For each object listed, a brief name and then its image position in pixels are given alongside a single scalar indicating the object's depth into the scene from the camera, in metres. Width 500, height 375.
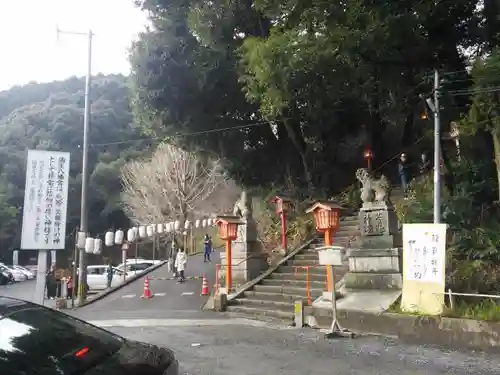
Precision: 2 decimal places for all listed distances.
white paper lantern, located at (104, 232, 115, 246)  24.17
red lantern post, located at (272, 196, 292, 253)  17.47
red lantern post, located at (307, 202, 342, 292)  12.33
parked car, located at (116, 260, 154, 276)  29.46
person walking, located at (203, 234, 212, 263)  27.10
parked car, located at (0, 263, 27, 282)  32.93
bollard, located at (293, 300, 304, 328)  11.17
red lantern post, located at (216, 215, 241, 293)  15.41
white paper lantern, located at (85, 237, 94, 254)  18.75
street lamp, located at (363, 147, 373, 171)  20.42
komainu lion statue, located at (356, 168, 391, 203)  11.84
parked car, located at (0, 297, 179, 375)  2.50
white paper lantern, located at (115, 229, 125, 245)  23.73
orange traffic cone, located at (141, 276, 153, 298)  18.19
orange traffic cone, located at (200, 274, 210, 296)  18.02
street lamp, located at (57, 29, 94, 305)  17.89
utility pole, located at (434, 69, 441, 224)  10.56
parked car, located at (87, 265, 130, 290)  27.28
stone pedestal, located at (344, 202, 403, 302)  10.99
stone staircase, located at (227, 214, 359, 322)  13.04
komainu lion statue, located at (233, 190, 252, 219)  16.83
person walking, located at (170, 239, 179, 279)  23.10
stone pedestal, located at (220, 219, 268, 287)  16.19
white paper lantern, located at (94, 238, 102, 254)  20.31
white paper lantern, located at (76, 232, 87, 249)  17.52
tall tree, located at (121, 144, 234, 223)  33.91
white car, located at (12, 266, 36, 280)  34.96
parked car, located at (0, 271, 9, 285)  28.39
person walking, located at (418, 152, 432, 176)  20.09
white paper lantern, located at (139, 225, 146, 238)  25.50
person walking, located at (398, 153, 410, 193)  19.74
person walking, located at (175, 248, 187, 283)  21.33
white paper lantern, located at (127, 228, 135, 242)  24.67
